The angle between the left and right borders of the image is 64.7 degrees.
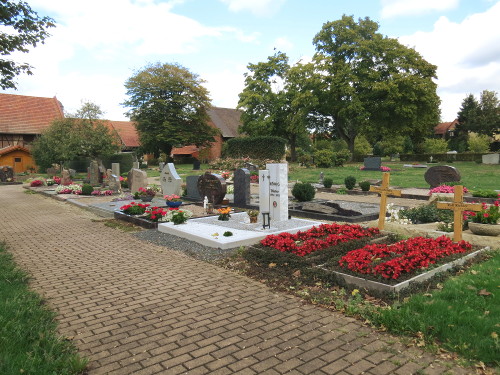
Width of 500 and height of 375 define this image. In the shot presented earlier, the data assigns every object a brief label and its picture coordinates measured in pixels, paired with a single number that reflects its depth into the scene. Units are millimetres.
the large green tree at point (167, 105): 49188
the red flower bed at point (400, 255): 5523
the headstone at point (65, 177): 26328
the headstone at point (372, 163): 32241
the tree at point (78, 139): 32781
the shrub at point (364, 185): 18125
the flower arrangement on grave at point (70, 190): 21075
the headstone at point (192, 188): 17266
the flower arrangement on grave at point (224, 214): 11023
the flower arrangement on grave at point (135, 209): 12273
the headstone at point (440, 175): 16503
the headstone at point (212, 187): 13859
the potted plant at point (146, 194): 16641
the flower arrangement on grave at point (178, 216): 10289
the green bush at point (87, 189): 20380
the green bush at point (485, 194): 13750
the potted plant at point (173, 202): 12711
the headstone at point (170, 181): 17625
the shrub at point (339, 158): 36469
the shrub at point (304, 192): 15309
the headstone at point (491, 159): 37281
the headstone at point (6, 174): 32438
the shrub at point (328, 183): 20375
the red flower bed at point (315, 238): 7215
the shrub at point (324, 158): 35625
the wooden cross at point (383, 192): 8656
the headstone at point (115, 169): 23155
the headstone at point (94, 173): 26655
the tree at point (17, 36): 13265
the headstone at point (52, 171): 38481
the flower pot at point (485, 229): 7320
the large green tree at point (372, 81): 39156
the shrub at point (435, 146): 51531
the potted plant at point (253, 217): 10391
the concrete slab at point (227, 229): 8473
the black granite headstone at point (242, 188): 14719
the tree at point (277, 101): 42812
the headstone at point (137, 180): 19688
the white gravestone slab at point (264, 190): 10719
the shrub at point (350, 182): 19109
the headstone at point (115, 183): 21500
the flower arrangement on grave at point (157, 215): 11078
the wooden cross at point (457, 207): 7051
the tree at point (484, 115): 56188
